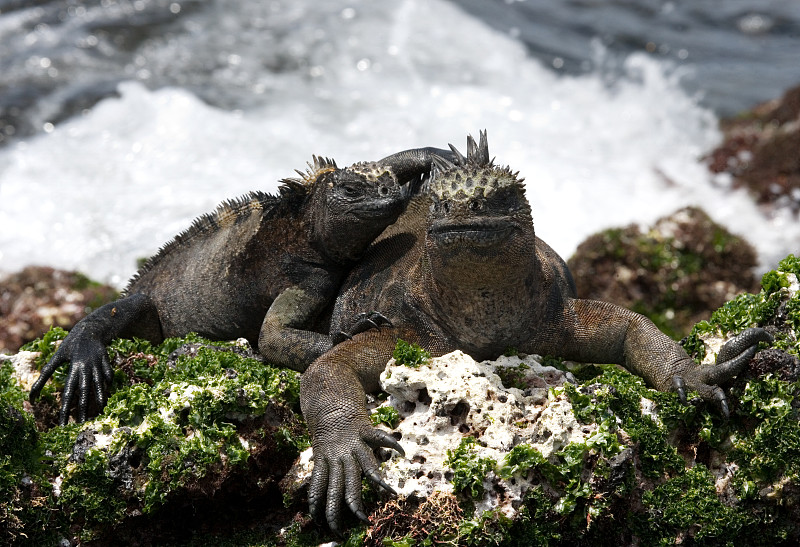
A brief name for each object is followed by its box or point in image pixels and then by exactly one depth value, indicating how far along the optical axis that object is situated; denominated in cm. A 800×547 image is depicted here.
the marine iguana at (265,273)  948
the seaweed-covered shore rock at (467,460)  768
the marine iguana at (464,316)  797
